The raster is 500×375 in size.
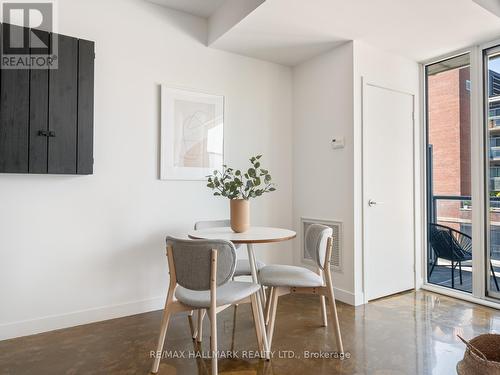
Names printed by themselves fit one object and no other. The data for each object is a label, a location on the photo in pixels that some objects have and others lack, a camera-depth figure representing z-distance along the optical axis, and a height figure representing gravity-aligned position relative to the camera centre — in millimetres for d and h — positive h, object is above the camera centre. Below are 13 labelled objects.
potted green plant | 2586 -62
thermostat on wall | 3357 +502
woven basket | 1492 -776
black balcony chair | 3509 -547
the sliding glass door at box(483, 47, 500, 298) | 3268 +188
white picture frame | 3174 +570
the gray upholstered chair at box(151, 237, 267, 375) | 1846 -468
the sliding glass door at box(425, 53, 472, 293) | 3506 +214
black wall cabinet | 2375 +571
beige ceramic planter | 2584 -160
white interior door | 3381 +23
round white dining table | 2204 -299
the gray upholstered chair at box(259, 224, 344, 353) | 2256 -593
